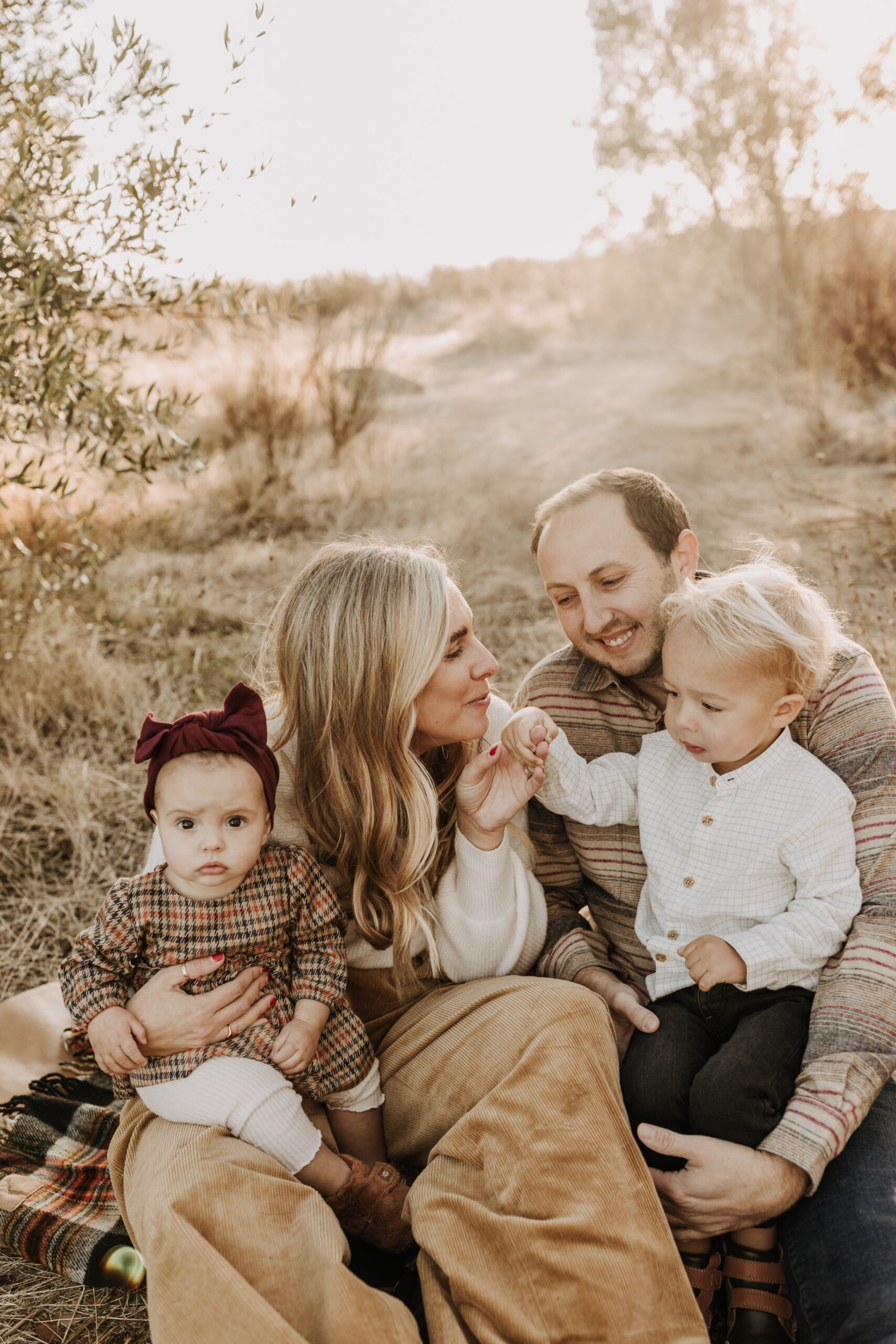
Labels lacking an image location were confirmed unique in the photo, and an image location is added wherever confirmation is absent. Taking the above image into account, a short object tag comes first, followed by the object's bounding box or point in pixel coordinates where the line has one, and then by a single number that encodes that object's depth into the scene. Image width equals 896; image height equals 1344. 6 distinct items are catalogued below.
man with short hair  1.96
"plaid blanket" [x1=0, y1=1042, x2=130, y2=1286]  2.45
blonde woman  1.82
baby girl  2.17
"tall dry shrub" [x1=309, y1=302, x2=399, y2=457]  8.70
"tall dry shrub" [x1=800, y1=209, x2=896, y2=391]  8.95
